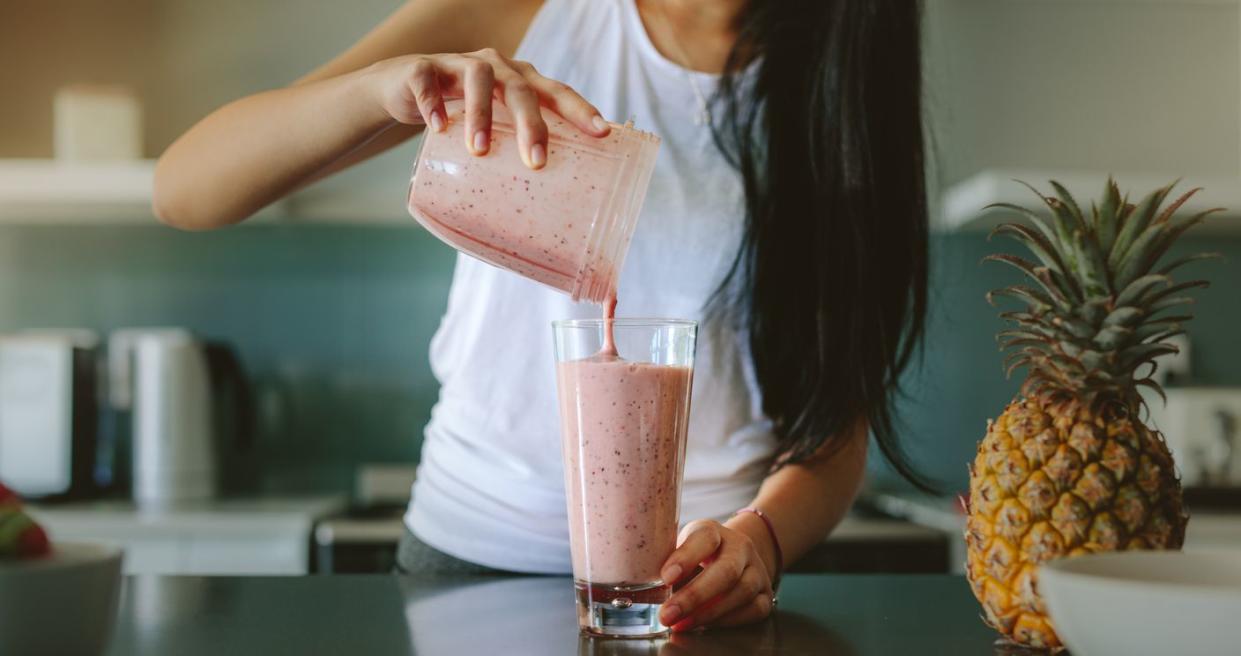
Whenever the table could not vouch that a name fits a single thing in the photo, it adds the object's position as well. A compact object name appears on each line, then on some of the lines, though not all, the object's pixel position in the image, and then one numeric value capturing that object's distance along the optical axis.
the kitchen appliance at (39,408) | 2.75
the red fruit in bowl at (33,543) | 0.59
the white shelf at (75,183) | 2.71
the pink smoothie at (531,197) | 0.80
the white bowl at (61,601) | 0.57
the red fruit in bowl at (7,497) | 0.60
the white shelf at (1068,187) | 2.59
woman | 1.20
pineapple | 0.74
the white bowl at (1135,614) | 0.56
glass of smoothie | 0.78
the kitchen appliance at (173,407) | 2.81
